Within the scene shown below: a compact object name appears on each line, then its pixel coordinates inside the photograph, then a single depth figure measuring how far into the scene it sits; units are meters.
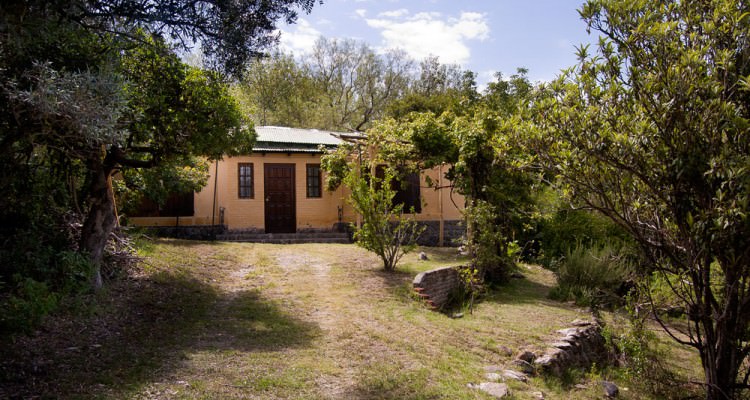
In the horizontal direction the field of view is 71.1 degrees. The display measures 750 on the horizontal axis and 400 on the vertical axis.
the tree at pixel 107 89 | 4.69
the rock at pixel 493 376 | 5.70
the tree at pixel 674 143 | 4.32
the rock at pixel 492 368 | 5.98
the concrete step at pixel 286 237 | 15.26
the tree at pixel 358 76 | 35.75
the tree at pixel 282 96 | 31.05
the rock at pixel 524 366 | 6.24
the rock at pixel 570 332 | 7.49
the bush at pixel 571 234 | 12.49
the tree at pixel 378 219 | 10.22
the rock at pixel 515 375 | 5.87
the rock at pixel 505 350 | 6.65
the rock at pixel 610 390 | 6.18
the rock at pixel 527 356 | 6.50
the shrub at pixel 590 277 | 9.96
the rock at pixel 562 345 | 6.89
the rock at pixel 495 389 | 5.25
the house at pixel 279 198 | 15.79
